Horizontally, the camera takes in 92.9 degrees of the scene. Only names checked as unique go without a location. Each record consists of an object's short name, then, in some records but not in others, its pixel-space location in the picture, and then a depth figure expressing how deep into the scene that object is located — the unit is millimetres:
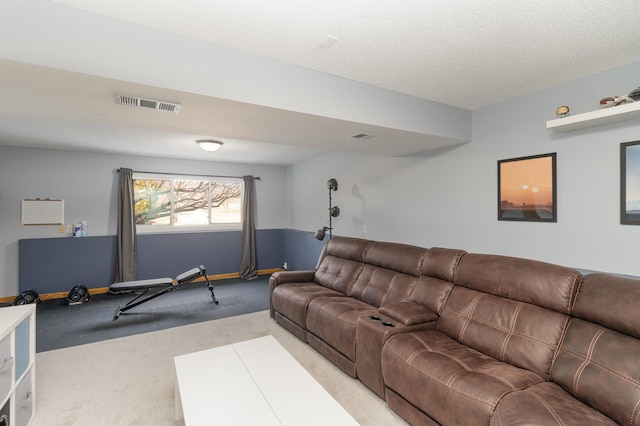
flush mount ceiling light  4320
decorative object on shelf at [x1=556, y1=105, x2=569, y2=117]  2438
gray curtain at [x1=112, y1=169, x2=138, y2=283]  5457
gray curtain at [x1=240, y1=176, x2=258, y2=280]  6535
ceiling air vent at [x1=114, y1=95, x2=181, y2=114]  2089
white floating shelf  2091
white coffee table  1553
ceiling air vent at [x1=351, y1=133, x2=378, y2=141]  3082
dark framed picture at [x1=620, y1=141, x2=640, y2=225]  2254
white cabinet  1740
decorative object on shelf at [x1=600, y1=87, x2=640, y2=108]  2094
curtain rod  5731
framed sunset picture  2736
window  5926
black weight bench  4255
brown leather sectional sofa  1540
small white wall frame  4957
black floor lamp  4820
